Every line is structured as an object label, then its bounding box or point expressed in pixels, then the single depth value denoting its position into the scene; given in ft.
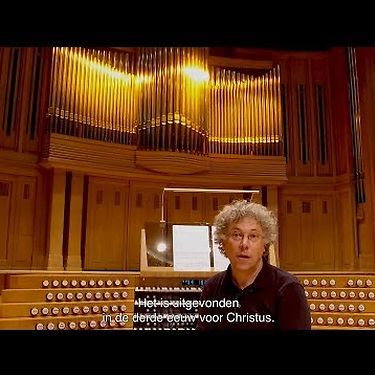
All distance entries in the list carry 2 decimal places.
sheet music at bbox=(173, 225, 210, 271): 12.39
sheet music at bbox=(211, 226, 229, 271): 12.41
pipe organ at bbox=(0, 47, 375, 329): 17.35
